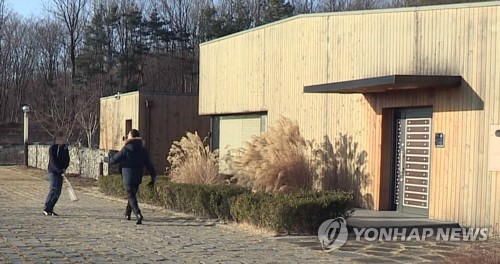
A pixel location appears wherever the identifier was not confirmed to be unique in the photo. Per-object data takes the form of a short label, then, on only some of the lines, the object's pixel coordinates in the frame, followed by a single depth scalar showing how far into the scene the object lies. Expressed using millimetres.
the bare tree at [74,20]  58281
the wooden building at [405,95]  12867
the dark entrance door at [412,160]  14281
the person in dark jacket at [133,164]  13672
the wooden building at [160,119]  28094
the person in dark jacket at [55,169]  14828
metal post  37294
